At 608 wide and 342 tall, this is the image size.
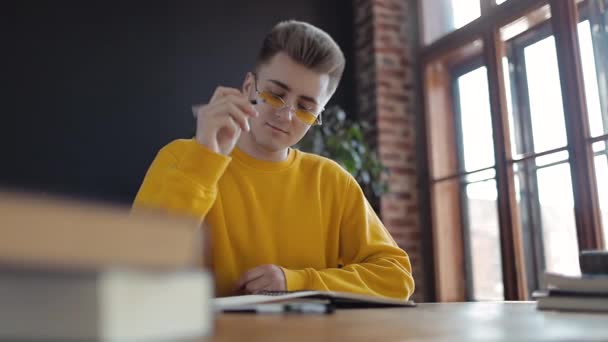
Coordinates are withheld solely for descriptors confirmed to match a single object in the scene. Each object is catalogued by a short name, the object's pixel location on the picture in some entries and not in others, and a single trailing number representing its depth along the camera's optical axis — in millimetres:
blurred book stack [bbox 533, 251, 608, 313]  746
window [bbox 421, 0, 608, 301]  2957
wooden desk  412
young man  1317
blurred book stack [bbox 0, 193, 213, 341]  250
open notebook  762
